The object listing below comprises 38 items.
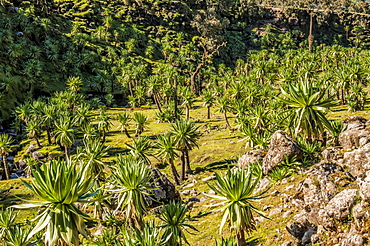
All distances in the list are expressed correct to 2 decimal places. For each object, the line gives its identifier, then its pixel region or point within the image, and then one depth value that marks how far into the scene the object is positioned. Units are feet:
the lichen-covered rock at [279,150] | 75.82
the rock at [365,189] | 40.94
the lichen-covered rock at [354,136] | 67.56
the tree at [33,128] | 184.35
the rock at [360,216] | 40.37
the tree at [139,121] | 173.38
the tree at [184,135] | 113.60
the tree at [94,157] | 89.86
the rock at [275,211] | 61.62
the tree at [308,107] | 64.03
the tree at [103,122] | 186.99
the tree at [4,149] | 156.56
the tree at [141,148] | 102.29
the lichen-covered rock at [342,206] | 44.68
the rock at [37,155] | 176.14
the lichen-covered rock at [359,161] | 54.89
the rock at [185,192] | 104.84
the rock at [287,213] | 58.90
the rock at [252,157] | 91.83
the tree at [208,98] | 212.43
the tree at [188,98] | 212.23
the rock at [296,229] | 49.96
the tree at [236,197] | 43.14
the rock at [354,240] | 38.14
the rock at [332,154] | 65.16
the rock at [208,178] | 111.55
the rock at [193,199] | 96.35
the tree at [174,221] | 51.37
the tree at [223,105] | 185.06
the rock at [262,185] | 76.86
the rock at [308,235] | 48.12
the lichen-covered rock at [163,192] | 90.77
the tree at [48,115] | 183.32
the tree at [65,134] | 142.51
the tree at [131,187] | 54.39
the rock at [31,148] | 191.01
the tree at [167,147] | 109.29
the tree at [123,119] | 187.08
